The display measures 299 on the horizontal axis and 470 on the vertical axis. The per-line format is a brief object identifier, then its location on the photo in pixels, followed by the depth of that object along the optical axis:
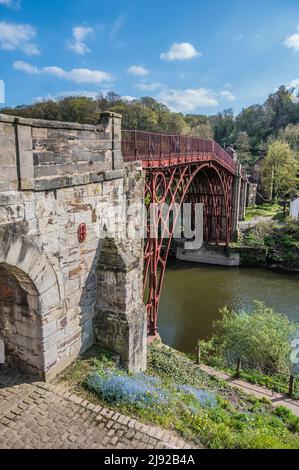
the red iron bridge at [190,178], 10.26
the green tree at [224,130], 69.31
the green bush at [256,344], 11.12
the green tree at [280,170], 34.03
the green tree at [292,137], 51.25
